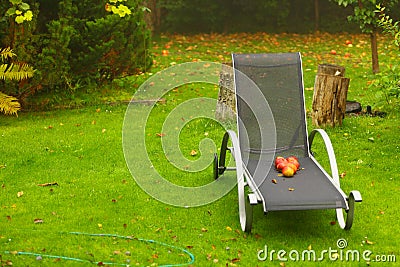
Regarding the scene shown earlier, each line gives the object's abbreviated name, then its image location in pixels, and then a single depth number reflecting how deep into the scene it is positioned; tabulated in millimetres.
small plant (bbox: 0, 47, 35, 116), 7003
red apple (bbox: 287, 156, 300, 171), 5449
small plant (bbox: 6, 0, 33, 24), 5450
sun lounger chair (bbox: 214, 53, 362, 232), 5648
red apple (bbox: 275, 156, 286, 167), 5497
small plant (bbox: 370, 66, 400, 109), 6539
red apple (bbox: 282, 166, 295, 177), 5230
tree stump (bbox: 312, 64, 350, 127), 7242
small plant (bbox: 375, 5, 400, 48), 6544
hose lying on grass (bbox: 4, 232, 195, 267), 4373
